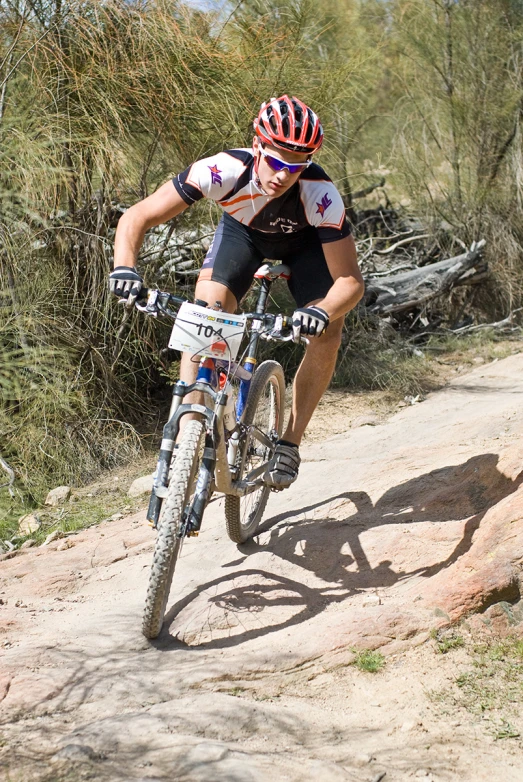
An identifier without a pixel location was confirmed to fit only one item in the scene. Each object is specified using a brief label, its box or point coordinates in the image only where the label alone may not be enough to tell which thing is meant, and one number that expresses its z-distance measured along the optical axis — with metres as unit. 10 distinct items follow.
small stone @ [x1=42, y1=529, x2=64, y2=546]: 8.67
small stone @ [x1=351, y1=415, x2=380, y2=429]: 11.65
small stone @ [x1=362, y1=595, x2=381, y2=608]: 5.91
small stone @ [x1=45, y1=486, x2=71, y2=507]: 9.82
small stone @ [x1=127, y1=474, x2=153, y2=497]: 9.71
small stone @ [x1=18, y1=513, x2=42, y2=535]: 9.09
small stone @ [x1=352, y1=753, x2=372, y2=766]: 4.07
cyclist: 6.29
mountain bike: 5.38
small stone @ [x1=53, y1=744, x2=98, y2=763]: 3.93
